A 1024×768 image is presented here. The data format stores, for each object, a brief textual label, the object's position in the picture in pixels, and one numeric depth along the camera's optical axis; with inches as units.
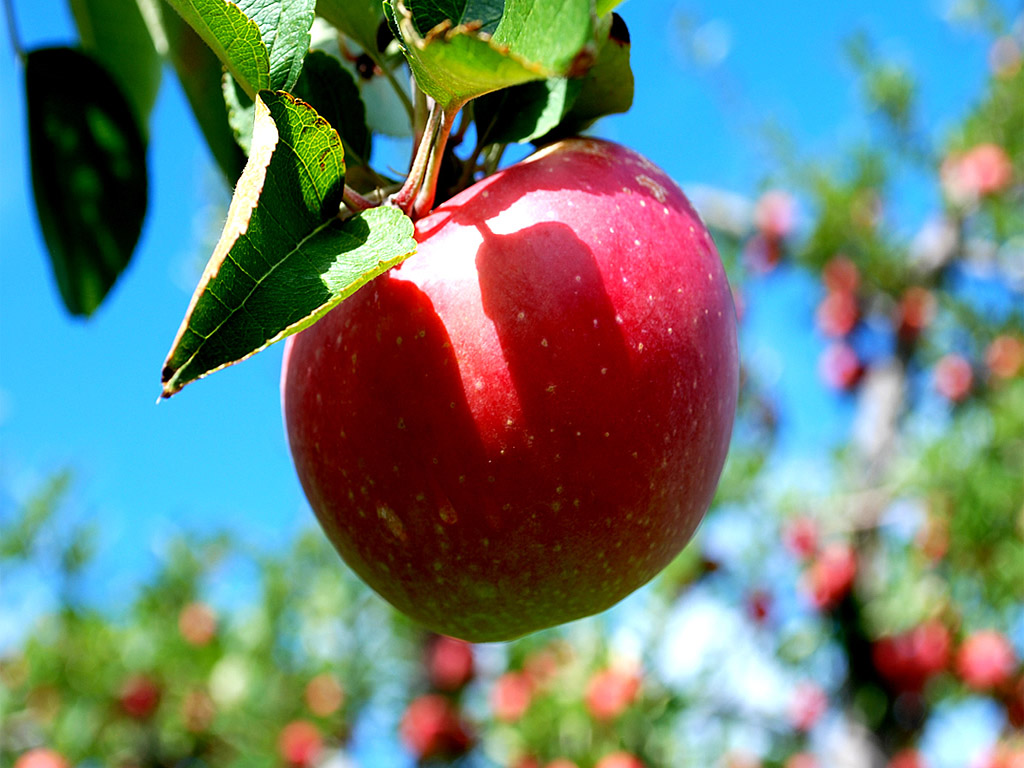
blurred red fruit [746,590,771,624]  99.0
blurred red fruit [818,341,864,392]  119.6
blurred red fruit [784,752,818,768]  98.3
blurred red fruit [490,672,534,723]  96.3
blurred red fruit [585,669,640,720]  86.4
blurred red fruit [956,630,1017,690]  87.5
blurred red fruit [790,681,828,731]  100.3
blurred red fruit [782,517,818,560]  99.6
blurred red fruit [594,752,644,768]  81.0
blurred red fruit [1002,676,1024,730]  90.7
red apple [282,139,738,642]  13.7
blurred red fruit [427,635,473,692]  111.7
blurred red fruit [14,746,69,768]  87.4
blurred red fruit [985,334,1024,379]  99.7
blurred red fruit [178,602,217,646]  105.5
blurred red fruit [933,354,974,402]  110.5
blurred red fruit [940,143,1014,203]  98.3
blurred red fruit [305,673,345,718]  106.3
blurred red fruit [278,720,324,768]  99.1
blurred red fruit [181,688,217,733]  98.9
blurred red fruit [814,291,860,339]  116.3
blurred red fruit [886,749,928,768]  90.5
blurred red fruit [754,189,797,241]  116.4
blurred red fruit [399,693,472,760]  104.4
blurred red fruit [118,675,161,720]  96.0
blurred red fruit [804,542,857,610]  95.5
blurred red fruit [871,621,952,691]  90.8
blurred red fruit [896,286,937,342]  108.6
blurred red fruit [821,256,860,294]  114.3
